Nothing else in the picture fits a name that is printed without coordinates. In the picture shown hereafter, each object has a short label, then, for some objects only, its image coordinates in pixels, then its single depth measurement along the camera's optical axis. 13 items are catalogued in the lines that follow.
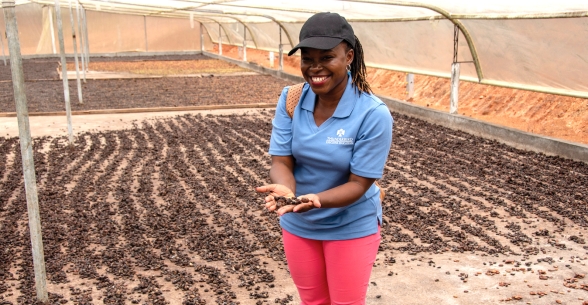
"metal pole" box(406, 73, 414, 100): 13.62
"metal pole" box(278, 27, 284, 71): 19.34
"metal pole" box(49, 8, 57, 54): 26.70
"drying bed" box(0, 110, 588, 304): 4.11
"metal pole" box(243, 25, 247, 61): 24.73
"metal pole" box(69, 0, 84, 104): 12.75
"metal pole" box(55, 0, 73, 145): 8.42
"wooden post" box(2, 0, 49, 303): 3.47
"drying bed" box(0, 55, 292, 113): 13.28
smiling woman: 2.22
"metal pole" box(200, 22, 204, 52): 33.28
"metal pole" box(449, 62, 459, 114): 10.30
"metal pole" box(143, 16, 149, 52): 31.91
